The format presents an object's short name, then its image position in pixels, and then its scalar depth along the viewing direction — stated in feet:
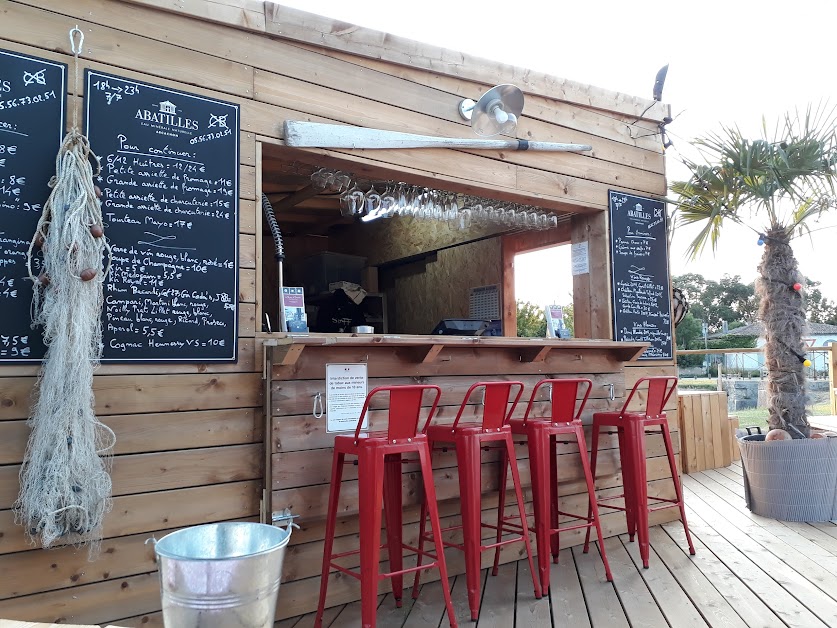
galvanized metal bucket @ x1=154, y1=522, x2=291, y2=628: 4.04
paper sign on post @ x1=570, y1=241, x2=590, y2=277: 14.19
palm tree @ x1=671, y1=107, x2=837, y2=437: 14.01
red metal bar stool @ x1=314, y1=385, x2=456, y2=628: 7.60
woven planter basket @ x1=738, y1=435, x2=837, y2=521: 13.65
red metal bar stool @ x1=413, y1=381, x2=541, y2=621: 8.70
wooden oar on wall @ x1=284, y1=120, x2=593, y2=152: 9.52
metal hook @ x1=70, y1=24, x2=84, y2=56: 7.88
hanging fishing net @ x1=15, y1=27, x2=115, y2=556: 7.06
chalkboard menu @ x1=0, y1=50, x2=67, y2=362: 7.39
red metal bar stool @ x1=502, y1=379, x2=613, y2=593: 9.78
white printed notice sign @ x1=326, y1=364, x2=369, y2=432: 9.24
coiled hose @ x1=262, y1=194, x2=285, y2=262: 9.73
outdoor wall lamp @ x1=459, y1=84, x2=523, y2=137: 11.12
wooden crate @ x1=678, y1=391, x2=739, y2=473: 19.40
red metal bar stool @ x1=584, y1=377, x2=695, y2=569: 11.19
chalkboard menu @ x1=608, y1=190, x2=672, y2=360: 13.82
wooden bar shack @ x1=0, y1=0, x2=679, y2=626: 7.79
